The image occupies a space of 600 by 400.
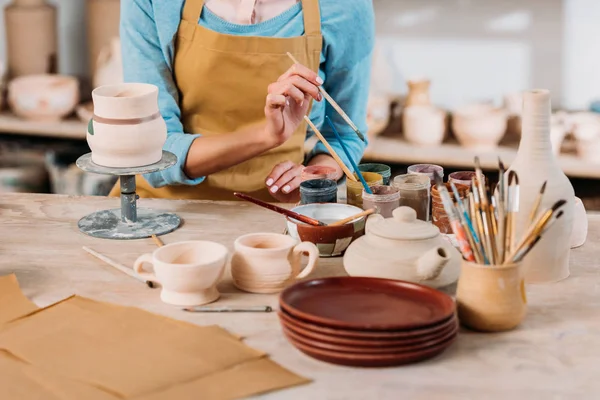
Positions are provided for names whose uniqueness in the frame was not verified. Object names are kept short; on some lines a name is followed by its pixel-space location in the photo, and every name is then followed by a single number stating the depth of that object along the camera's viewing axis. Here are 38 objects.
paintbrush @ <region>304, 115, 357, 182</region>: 1.62
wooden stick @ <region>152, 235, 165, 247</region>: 1.57
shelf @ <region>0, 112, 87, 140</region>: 3.00
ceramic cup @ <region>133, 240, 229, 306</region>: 1.38
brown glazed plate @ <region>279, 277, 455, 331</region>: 1.28
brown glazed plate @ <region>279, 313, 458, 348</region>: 1.25
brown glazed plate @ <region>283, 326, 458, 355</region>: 1.25
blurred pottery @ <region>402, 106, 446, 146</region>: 2.75
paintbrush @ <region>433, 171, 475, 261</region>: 1.34
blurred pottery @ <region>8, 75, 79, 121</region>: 3.00
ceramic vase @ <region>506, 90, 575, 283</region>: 1.42
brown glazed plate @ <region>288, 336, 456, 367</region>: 1.25
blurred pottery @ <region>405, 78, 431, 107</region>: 2.80
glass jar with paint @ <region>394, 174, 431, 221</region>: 1.59
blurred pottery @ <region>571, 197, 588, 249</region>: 1.55
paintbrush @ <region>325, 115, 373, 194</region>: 1.58
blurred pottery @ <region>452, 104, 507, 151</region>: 2.69
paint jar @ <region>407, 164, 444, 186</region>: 1.63
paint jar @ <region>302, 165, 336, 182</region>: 1.66
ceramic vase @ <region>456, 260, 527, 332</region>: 1.32
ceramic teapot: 1.39
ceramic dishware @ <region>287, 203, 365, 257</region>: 1.51
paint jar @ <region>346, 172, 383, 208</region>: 1.61
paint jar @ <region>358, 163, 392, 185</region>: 1.66
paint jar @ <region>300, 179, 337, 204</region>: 1.60
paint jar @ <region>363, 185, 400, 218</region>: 1.56
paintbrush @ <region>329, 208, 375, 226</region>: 1.52
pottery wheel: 1.60
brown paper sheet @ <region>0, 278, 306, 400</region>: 1.23
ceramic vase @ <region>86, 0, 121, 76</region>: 3.00
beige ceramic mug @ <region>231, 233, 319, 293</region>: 1.42
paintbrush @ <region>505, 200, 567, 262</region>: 1.34
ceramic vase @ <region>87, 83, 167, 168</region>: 1.58
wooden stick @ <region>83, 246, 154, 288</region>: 1.46
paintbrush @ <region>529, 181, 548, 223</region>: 1.38
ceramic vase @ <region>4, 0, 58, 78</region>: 3.08
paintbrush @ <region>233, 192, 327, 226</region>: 1.52
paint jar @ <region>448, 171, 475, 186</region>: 1.56
